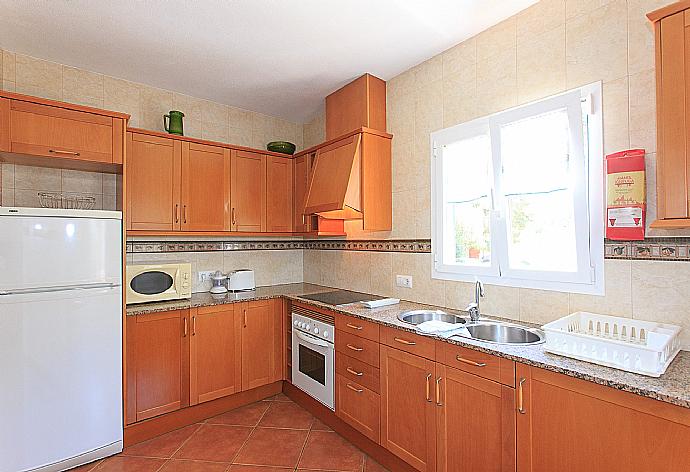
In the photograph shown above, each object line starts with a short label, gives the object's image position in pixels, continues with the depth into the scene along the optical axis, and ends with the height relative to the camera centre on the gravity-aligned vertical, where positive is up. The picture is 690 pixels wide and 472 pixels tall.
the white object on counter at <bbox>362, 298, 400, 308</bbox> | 2.74 -0.47
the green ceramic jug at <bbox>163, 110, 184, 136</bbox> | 3.16 +0.99
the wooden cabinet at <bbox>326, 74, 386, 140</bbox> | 3.11 +1.13
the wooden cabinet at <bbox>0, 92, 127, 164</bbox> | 2.28 +0.71
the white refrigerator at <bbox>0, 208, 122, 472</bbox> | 2.15 -0.58
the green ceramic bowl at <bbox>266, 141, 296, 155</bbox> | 3.78 +0.93
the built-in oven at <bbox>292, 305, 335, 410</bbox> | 2.81 -0.90
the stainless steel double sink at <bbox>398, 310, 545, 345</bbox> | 2.06 -0.53
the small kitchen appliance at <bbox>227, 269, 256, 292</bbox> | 3.51 -0.38
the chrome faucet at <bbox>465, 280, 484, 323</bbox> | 2.28 -0.40
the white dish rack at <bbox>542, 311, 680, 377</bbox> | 1.40 -0.44
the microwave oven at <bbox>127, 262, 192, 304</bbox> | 2.80 -0.32
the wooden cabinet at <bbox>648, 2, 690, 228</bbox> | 1.46 +0.48
